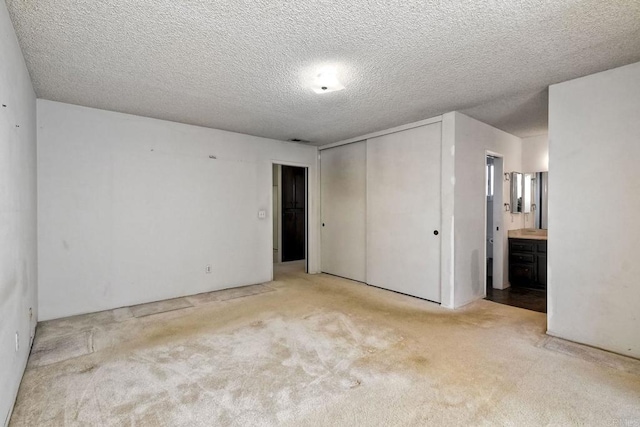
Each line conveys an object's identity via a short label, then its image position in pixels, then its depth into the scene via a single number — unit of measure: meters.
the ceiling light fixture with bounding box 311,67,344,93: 2.77
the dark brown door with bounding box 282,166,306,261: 7.51
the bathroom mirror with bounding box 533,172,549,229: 5.23
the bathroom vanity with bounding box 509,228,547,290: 4.84
